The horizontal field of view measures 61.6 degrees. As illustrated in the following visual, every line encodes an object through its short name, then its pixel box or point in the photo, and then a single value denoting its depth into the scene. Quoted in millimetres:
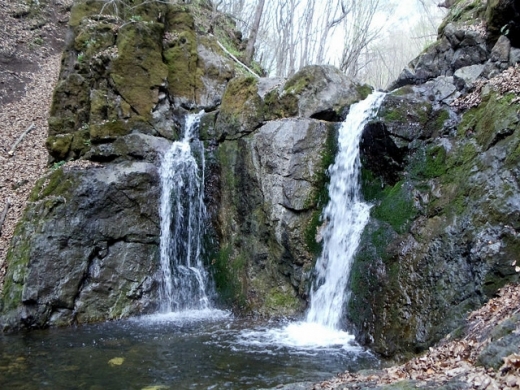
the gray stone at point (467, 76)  9477
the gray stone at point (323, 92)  10977
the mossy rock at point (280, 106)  11078
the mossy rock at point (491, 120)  7211
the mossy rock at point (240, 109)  11328
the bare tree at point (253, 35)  19344
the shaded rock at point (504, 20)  9406
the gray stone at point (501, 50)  9352
